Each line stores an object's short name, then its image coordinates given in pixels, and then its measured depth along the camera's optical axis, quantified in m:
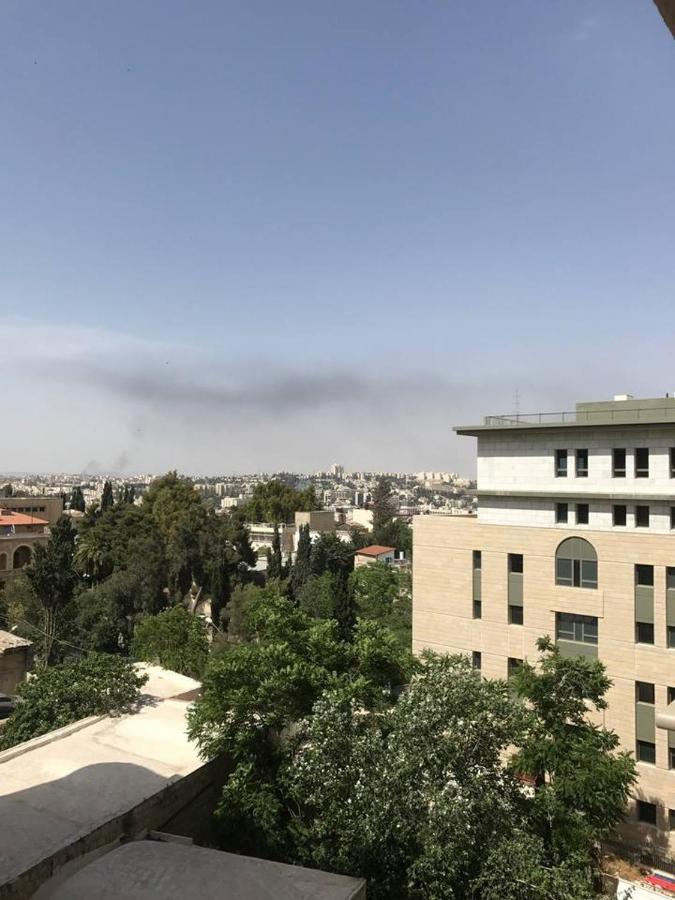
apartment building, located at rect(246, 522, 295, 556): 89.31
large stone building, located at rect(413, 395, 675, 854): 20.31
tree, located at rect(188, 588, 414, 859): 12.23
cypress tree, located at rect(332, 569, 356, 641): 39.22
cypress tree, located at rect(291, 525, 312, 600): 62.37
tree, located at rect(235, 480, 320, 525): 104.38
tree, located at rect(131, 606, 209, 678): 27.45
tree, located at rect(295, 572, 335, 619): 46.83
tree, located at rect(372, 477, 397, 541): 107.12
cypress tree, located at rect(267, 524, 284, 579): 61.47
